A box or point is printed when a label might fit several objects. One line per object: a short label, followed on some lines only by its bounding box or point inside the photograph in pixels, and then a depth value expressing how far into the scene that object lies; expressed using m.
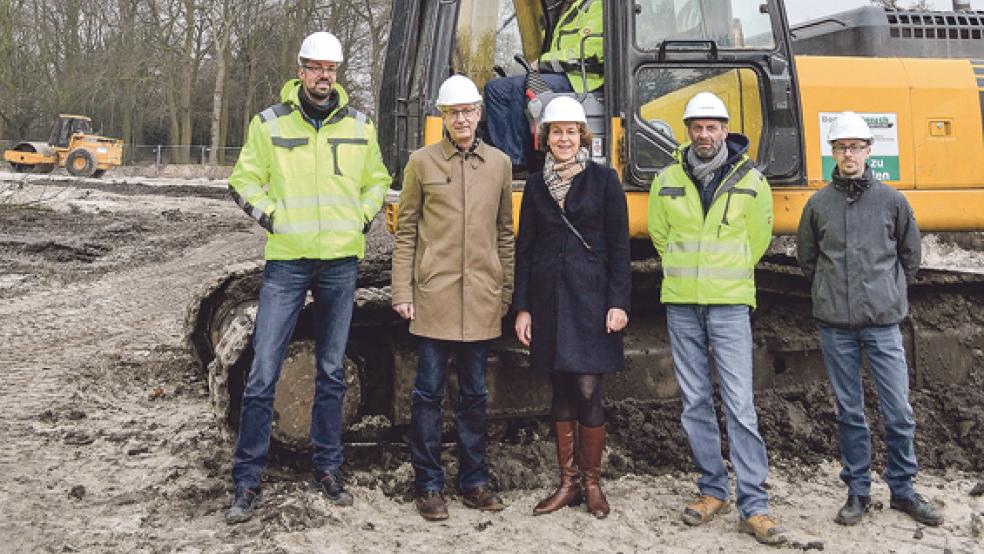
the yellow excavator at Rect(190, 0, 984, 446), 4.49
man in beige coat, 3.97
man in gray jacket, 3.96
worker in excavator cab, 4.50
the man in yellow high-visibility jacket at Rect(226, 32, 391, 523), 3.93
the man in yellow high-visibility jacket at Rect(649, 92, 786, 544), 3.91
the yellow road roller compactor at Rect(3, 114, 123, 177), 30.50
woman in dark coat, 3.96
